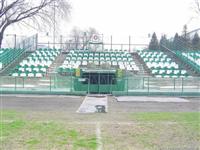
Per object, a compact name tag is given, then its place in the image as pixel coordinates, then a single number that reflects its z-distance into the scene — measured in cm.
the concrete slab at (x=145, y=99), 1816
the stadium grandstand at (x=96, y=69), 2100
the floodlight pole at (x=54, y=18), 3824
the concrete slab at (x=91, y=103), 1384
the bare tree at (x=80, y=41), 4192
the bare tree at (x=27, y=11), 3688
